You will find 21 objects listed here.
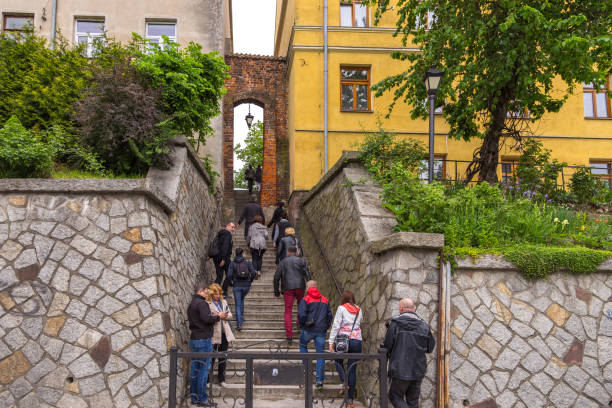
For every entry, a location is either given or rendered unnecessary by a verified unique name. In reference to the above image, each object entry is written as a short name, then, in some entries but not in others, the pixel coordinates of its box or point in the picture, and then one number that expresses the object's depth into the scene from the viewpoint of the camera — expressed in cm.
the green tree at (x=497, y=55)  980
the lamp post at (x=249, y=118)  2106
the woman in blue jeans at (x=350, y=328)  692
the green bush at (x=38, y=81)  1073
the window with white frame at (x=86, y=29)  1590
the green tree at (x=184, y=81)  994
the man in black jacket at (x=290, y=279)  873
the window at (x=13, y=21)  1577
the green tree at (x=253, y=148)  3962
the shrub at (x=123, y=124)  912
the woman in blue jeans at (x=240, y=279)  901
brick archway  1894
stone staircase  711
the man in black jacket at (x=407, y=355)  580
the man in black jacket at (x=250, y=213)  1284
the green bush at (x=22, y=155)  772
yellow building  1636
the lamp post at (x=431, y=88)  844
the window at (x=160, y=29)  1603
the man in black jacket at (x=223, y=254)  1013
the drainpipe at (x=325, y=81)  1630
